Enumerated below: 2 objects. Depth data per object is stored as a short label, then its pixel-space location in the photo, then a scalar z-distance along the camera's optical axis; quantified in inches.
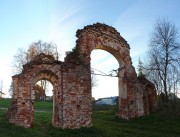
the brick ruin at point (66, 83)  315.0
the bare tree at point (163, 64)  525.1
